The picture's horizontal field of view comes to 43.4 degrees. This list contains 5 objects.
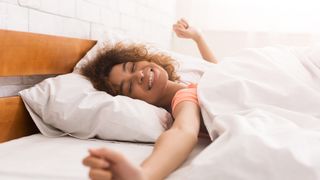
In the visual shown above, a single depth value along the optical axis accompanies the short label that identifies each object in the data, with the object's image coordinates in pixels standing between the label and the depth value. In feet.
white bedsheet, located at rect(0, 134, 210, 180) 2.56
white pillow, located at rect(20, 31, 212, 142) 3.57
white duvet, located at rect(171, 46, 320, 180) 2.17
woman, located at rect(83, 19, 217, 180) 1.98
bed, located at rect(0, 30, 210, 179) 2.66
